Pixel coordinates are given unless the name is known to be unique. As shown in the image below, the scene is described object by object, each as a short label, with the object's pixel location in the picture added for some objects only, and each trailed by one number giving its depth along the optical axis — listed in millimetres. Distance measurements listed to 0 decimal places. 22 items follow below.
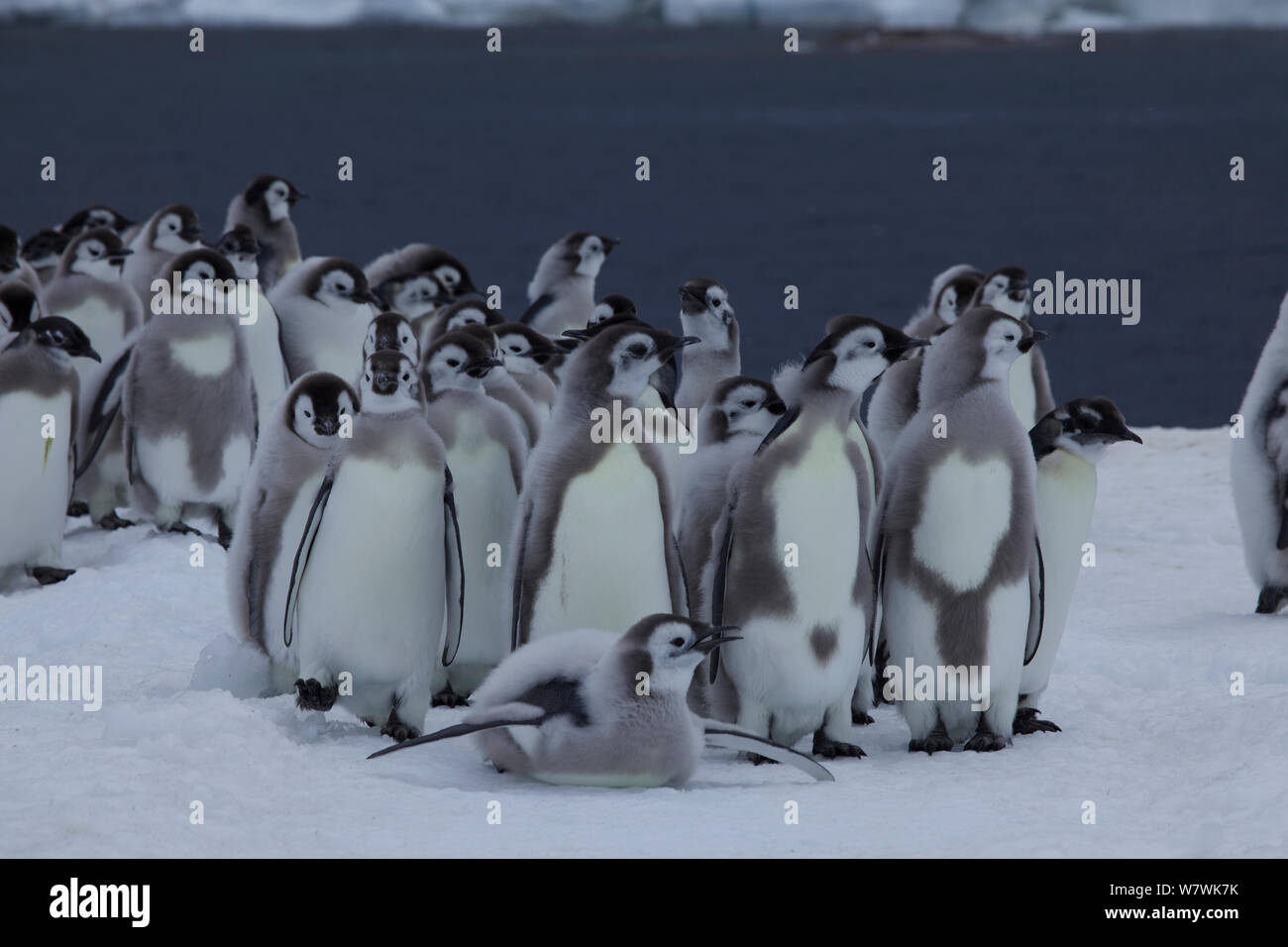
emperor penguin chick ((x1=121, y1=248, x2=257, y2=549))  5344
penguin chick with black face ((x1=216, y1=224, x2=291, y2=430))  5828
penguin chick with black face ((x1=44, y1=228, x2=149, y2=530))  5949
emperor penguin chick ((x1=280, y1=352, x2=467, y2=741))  3434
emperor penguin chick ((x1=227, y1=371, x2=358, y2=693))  3619
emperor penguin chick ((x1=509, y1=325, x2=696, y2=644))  3459
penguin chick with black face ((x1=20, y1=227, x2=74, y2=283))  8086
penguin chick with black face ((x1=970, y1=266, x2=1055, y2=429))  5871
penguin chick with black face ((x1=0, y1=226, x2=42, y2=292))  6664
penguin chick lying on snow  3014
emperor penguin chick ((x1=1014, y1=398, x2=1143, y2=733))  3783
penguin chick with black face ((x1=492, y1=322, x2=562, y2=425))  4852
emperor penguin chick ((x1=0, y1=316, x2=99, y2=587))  4930
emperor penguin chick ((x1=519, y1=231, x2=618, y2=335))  6840
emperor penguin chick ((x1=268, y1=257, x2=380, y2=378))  5895
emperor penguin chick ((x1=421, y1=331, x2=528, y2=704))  3805
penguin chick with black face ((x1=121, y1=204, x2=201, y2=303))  7305
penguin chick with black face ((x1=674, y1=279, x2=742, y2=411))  5113
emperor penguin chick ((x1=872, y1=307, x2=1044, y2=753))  3447
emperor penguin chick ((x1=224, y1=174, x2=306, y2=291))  7457
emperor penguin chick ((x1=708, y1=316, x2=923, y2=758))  3375
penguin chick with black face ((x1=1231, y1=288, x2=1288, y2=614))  5102
